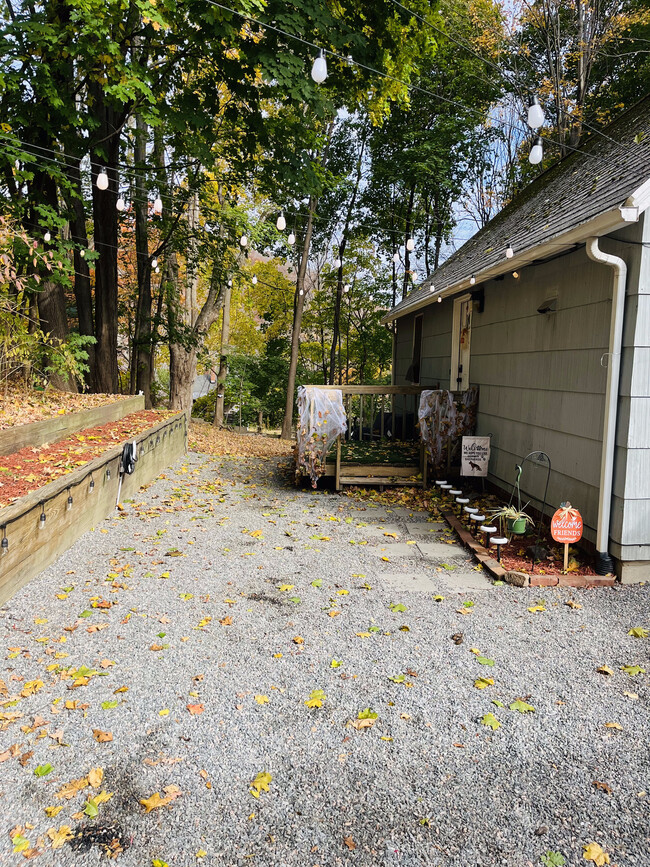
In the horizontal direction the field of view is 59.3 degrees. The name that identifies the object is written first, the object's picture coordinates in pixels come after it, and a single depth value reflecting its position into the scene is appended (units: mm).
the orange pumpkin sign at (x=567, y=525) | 4555
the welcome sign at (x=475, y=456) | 7031
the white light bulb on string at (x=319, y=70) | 3943
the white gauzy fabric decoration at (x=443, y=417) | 7805
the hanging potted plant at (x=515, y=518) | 4848
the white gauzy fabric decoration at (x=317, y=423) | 7691
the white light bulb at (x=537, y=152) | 4387
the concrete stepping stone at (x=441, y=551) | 5312
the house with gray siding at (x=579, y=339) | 4379
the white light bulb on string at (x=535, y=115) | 3883
